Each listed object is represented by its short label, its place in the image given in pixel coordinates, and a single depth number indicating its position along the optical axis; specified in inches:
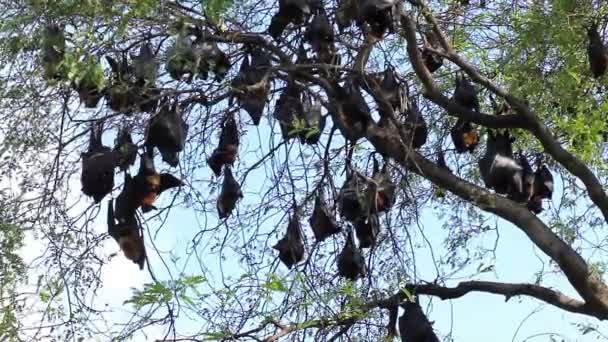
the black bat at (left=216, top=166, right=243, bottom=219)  274.5
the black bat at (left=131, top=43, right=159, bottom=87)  235.0
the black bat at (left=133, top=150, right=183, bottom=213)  237.1
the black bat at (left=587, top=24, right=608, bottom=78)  267.6
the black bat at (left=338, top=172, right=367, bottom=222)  256.1
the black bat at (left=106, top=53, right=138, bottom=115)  232.4
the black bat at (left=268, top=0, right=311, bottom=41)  262.4
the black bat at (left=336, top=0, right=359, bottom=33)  263.0
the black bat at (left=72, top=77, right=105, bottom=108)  226.4
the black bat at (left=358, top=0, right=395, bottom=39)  248.2
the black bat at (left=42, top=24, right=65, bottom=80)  216.7
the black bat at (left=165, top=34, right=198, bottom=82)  228.8
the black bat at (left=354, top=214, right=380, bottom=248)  275.9
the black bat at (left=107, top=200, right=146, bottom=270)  233.8
